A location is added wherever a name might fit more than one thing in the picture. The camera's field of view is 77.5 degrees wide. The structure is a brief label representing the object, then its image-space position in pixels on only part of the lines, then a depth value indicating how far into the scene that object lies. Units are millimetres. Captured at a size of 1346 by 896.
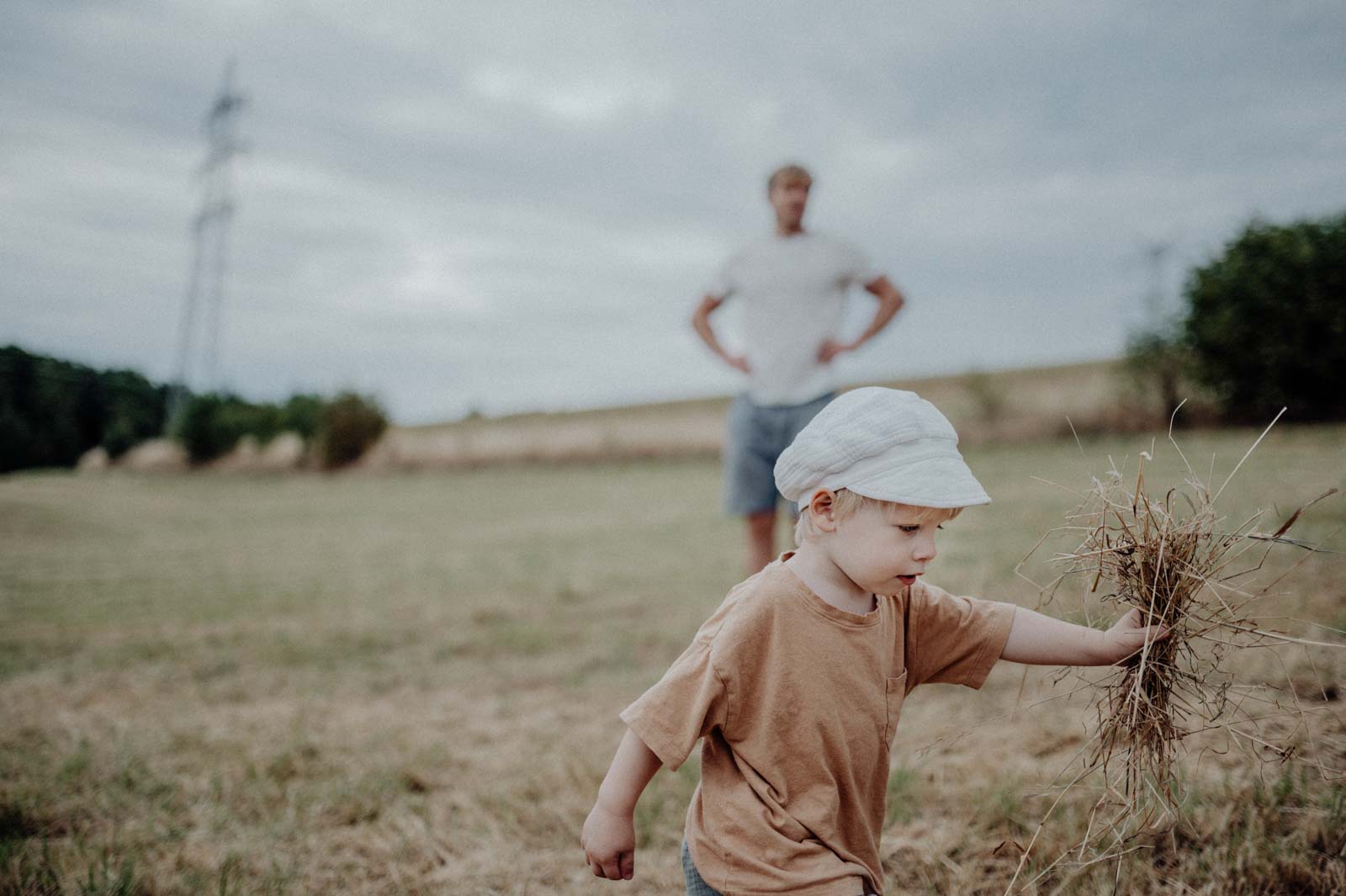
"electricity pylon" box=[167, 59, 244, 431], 32156
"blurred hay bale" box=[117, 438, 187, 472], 34531
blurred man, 4078
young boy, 1509
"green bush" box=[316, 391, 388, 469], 34531
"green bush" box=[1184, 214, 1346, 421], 19125
